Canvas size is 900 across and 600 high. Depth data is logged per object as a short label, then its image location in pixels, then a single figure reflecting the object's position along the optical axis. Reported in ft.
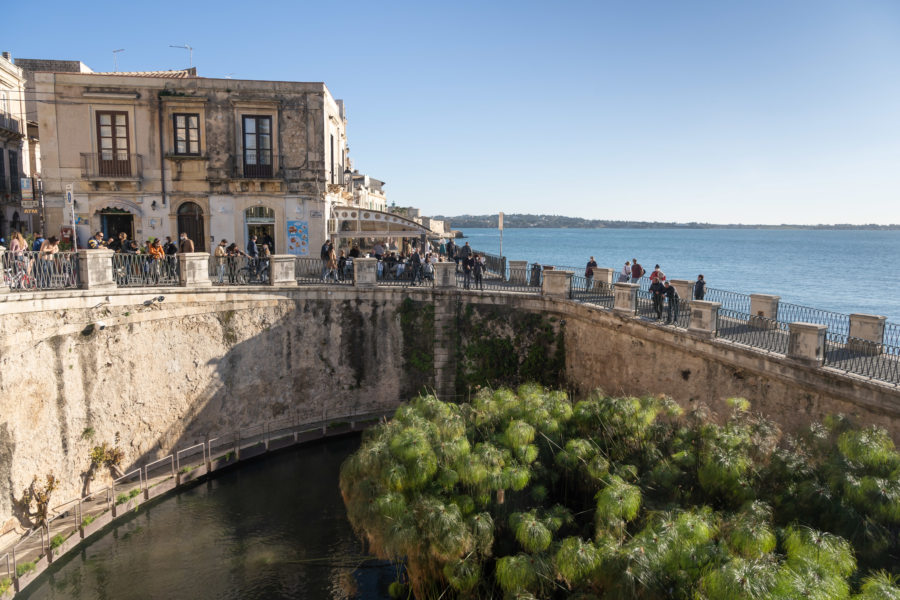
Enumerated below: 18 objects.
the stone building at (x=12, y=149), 77.41
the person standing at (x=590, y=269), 71.74
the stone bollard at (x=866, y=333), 41.63
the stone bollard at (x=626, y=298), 53.67
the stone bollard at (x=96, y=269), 49.88
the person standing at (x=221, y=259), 60.21
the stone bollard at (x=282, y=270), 61.93
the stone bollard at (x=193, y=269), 56.85
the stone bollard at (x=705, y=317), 45.62
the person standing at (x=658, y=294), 52.06
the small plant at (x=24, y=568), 39.60
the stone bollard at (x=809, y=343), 38.52
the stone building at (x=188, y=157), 66.39
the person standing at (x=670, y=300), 50.55
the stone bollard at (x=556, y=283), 63.00
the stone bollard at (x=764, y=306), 52.37
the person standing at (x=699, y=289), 57.62
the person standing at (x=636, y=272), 69.72
